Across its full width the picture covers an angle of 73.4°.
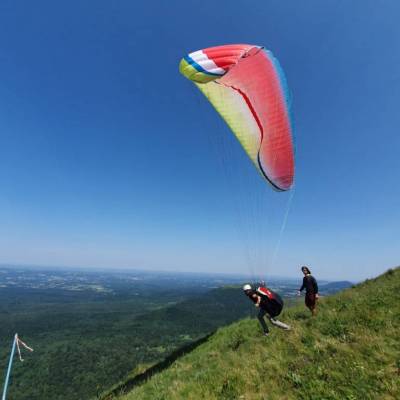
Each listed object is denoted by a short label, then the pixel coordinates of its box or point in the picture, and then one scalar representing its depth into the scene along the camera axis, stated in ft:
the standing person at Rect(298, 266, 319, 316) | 33.88
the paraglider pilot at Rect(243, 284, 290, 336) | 28.40
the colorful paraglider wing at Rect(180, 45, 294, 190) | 35.55
